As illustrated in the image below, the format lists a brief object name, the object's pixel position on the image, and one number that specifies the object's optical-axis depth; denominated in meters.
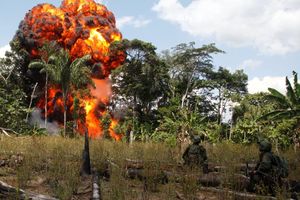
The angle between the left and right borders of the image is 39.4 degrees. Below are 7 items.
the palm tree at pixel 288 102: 15.44
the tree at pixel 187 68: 42.66
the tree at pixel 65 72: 31.39
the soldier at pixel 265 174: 7.76
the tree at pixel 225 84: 43.89
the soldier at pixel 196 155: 9.57
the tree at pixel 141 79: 37.50
